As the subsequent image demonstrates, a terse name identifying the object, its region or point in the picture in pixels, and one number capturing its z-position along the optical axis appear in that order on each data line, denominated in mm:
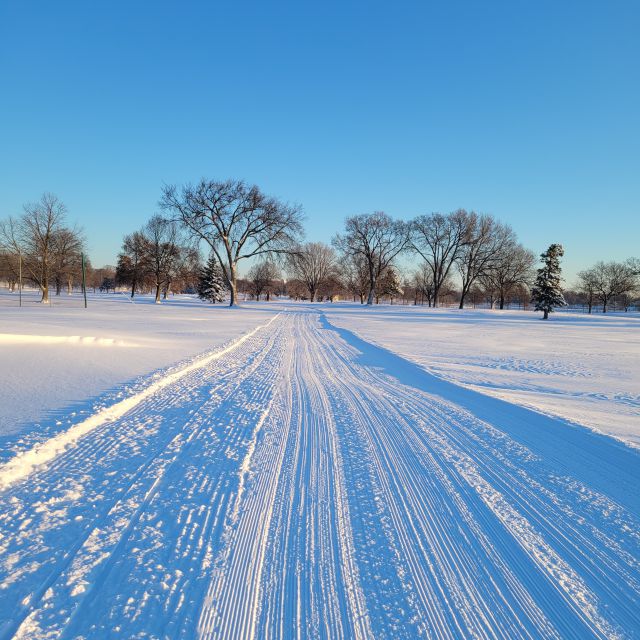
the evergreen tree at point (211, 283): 54969
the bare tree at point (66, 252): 38625
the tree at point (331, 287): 77438
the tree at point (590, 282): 67062
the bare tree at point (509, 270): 46750
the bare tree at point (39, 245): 36719
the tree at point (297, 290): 93669
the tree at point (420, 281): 67944
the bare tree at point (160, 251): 48250
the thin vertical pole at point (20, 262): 34188
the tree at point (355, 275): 58891
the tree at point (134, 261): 48719
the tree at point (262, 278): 77188
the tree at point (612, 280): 63375
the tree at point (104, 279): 115262
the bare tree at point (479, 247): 44062
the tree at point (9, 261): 38594
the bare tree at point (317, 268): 73625
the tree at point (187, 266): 48200
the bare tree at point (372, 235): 46719
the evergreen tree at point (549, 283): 36125
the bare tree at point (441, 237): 44438
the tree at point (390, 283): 65688
